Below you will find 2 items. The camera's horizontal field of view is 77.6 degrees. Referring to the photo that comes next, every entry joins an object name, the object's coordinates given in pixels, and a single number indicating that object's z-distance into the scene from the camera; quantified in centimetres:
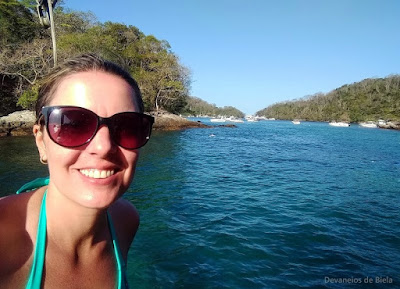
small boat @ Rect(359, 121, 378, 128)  9212
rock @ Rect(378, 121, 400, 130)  7985
